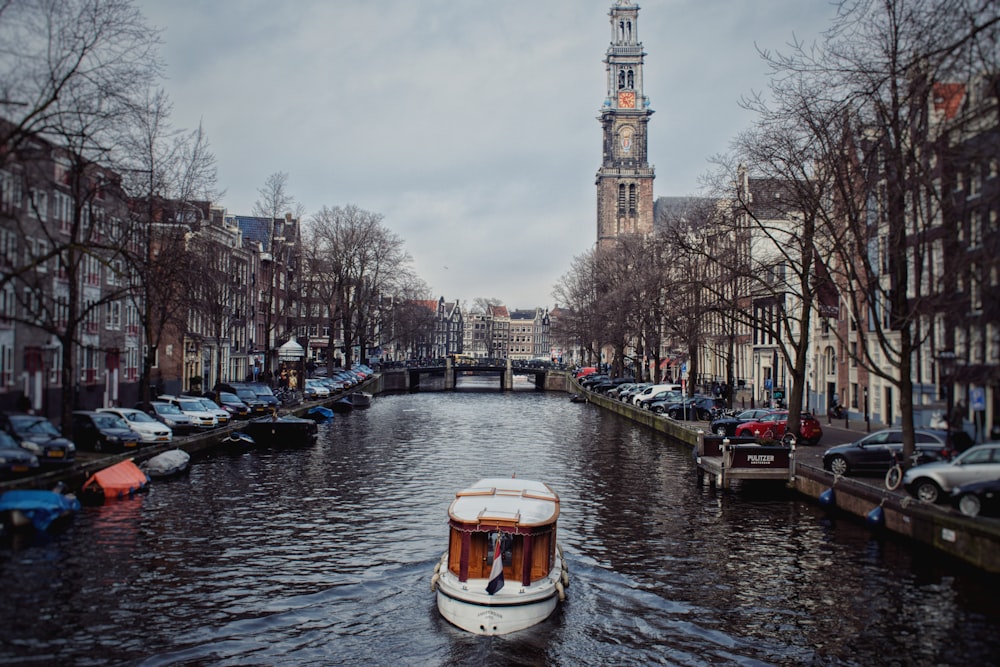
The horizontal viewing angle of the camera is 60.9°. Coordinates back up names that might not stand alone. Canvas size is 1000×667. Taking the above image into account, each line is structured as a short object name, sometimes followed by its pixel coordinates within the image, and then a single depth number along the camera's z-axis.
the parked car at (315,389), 70.56
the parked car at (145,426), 34.50
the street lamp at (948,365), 23.73
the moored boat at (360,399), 74.88
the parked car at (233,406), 49.69
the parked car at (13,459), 23.59
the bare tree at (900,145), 14.88
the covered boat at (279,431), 45.25
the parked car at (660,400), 57.97
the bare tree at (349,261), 84.62
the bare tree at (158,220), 29.92
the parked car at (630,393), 69.93
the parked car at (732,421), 42.19
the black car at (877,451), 28.14
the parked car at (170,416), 41.31
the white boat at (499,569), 15.79
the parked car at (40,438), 26.48
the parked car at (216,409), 44.51
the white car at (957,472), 21.73
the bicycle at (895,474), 24.28
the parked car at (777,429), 38.59
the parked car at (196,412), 42.97
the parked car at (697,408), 52.06
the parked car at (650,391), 63.75
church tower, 153.12
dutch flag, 15.77
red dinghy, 26.45
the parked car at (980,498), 19.98
